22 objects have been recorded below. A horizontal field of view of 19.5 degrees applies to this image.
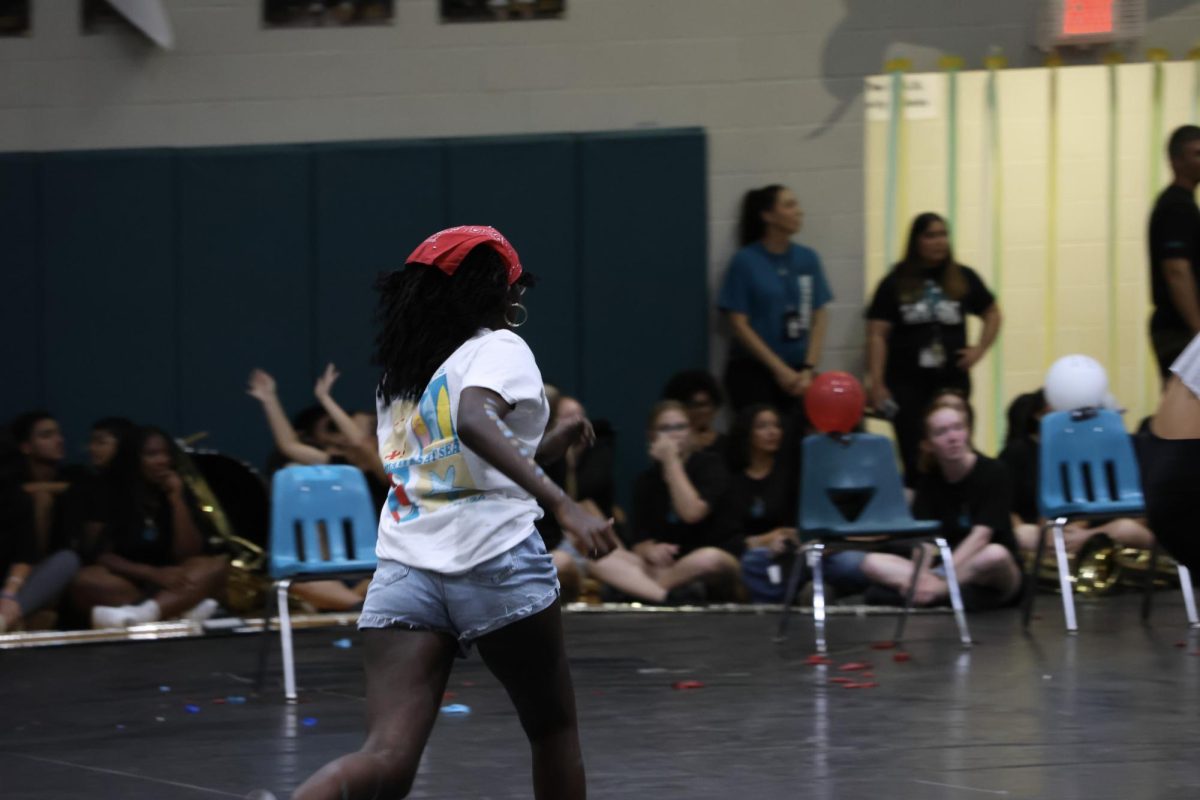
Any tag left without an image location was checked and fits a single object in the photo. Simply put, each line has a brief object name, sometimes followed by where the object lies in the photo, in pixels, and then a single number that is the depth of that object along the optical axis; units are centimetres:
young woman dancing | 698
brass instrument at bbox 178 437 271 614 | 1818
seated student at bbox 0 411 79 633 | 1674
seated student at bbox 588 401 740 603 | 1831
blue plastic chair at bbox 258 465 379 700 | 1400
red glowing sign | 2085
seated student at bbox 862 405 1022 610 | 1738
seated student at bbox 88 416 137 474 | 1807
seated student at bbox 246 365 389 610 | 1849
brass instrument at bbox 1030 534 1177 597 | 1840
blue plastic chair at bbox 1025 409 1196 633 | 1640
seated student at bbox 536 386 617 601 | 1859
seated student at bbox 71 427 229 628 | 1753
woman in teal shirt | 2084
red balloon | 1722
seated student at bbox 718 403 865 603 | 1824
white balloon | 1780
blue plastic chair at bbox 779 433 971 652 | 1578
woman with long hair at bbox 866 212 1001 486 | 1969
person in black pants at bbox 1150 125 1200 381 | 1717
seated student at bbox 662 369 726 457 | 2012
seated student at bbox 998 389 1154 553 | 1840
